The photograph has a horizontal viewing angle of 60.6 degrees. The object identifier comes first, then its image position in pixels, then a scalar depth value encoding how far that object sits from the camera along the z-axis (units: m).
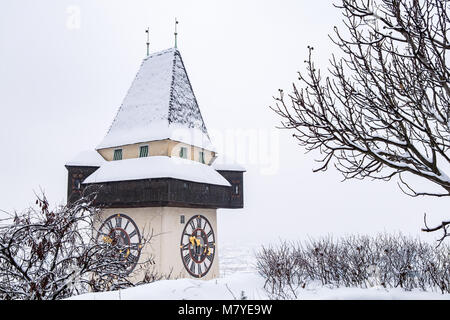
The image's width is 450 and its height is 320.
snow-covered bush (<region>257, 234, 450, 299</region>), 7.27
